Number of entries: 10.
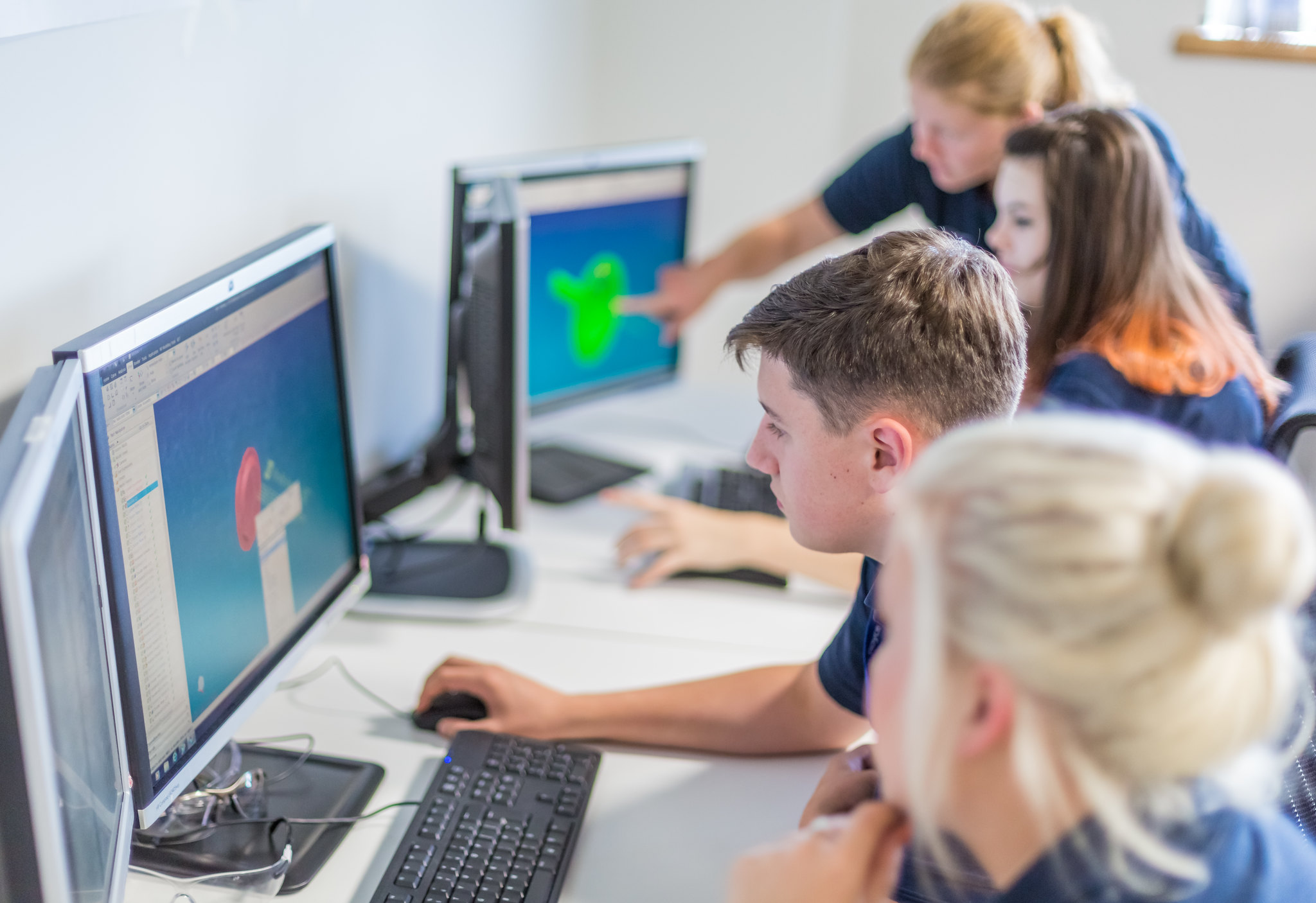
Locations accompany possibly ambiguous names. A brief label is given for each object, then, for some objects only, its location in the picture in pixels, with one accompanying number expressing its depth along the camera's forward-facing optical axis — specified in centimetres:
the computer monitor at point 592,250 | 150
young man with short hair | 89
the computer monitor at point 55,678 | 53
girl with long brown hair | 147
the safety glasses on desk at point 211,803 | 92
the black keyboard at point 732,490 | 162
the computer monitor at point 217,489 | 75
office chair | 91
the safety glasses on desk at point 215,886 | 87
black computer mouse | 110
